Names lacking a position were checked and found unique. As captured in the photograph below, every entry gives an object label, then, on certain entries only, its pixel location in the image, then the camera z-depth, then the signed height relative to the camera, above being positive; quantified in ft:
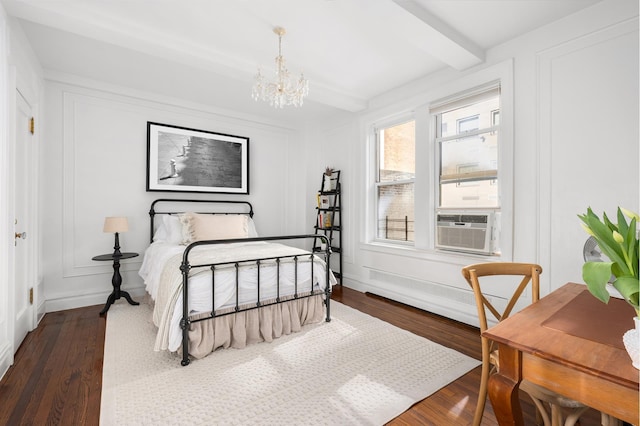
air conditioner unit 9.36 -0.64
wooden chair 3.80 -2.30
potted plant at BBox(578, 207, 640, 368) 2.54 -0.47
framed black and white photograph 12.74 +2.30
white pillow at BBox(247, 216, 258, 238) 13.78 -0.80
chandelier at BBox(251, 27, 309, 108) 8.55 +3.58
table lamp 10.43 -0.50
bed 7.19 -2.25
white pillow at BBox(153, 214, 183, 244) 12.01 -0.81
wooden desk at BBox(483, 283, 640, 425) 2.67 -1.43
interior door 7.95 -0.34
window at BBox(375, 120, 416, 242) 12.39 +1.28
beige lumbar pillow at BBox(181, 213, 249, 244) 11.71 -0.66
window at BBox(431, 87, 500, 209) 9.61 +2.13
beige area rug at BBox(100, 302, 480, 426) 5.45 -3.66
